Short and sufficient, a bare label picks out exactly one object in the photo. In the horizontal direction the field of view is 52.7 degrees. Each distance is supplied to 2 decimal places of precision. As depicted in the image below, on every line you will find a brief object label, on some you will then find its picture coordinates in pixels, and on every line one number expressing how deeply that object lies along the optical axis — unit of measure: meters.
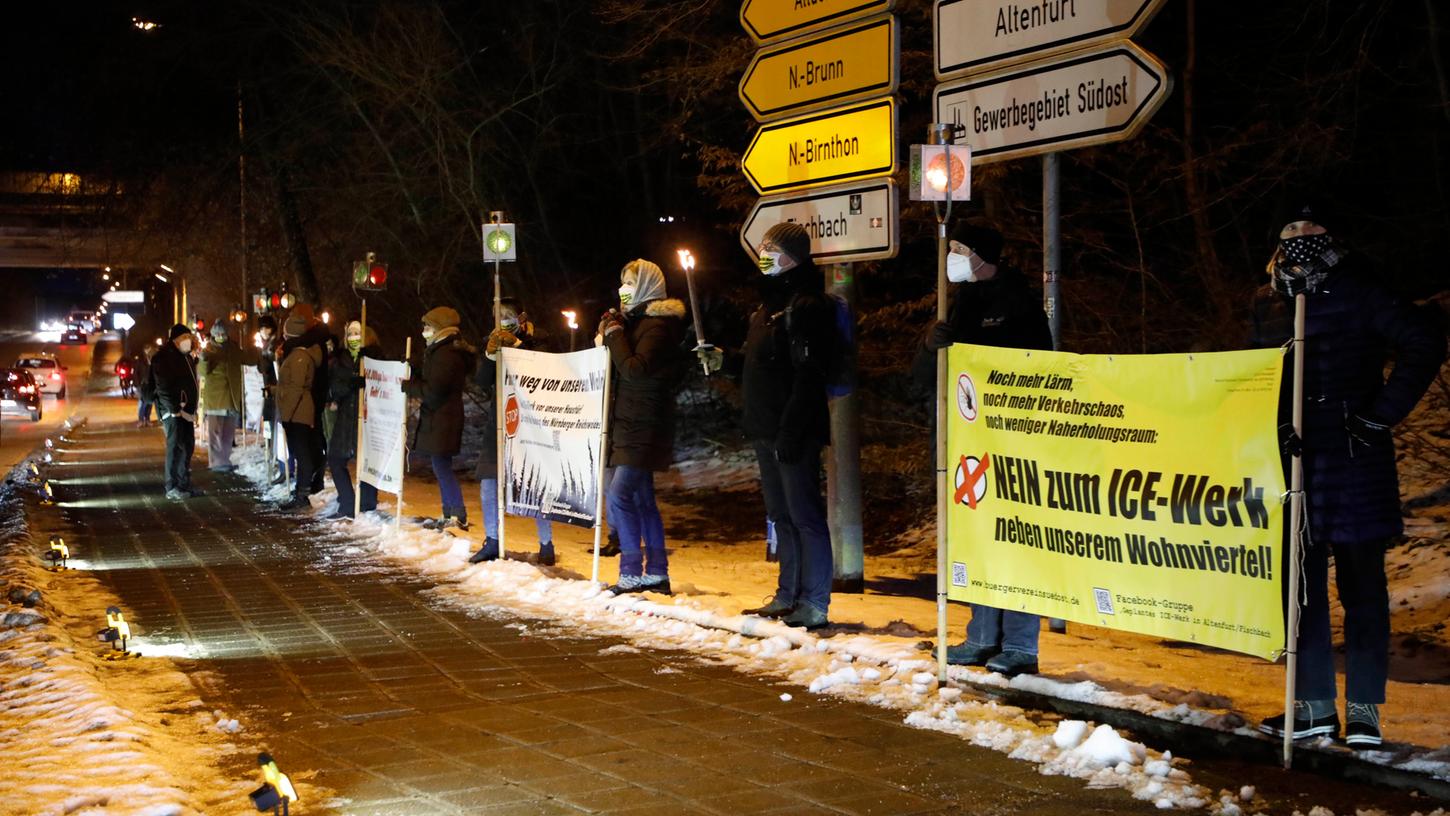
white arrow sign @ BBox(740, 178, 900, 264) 9.06
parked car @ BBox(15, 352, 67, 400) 56.59
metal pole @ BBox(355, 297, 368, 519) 14.50
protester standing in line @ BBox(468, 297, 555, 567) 11.37
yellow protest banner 5.63
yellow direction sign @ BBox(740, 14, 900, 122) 9.06
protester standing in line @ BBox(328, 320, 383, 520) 14.85
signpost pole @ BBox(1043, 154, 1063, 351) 8.38
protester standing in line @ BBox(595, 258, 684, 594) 9.62
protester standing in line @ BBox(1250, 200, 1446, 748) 5.52
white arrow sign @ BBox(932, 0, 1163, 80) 7.34
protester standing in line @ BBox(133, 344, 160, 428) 35.21
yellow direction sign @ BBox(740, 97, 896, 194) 9.02
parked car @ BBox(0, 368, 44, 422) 42.19
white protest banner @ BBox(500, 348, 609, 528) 10.07
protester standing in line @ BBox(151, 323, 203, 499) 17.66
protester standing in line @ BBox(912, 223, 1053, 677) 7.14
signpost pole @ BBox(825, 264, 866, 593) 10.41
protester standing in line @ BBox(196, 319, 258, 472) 20.92
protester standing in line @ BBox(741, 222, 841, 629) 8.02
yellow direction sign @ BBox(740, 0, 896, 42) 9.21
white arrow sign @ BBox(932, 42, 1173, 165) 7.21
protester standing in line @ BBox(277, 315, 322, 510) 15.38
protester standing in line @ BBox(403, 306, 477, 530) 12.62
